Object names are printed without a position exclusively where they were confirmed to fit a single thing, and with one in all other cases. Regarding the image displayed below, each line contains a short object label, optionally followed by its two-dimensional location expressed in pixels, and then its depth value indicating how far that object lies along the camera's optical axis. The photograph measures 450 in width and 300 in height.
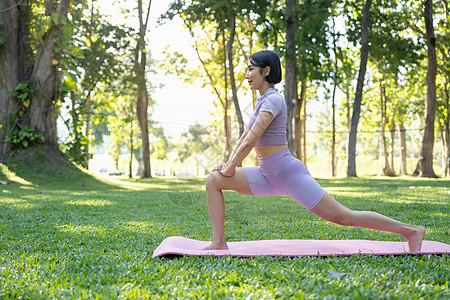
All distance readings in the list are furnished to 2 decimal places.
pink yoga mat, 3.56
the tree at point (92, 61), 16.56
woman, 3.52
